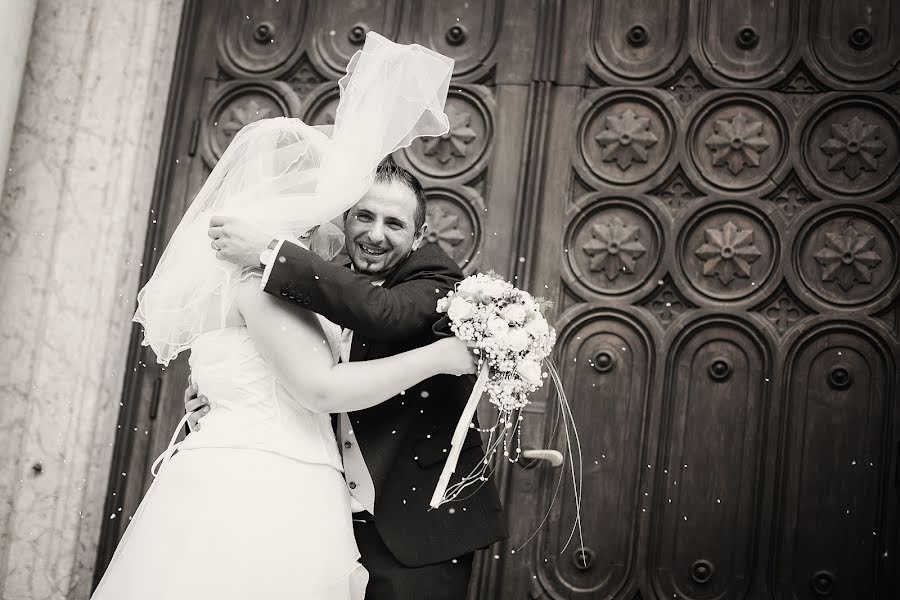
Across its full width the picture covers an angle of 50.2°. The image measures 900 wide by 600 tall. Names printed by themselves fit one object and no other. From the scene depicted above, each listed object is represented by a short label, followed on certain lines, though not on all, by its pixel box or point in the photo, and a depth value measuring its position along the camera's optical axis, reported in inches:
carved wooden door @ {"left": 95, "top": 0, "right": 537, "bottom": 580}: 163.9
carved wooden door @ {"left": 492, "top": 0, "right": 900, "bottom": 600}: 148.4
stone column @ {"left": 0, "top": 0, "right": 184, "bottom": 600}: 161.0
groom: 100.7
